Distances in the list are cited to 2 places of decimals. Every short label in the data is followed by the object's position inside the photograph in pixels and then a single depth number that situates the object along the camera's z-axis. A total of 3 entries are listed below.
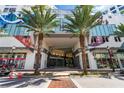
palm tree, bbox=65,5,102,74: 11.00
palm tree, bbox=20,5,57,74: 11.13
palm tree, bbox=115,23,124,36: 13.47
